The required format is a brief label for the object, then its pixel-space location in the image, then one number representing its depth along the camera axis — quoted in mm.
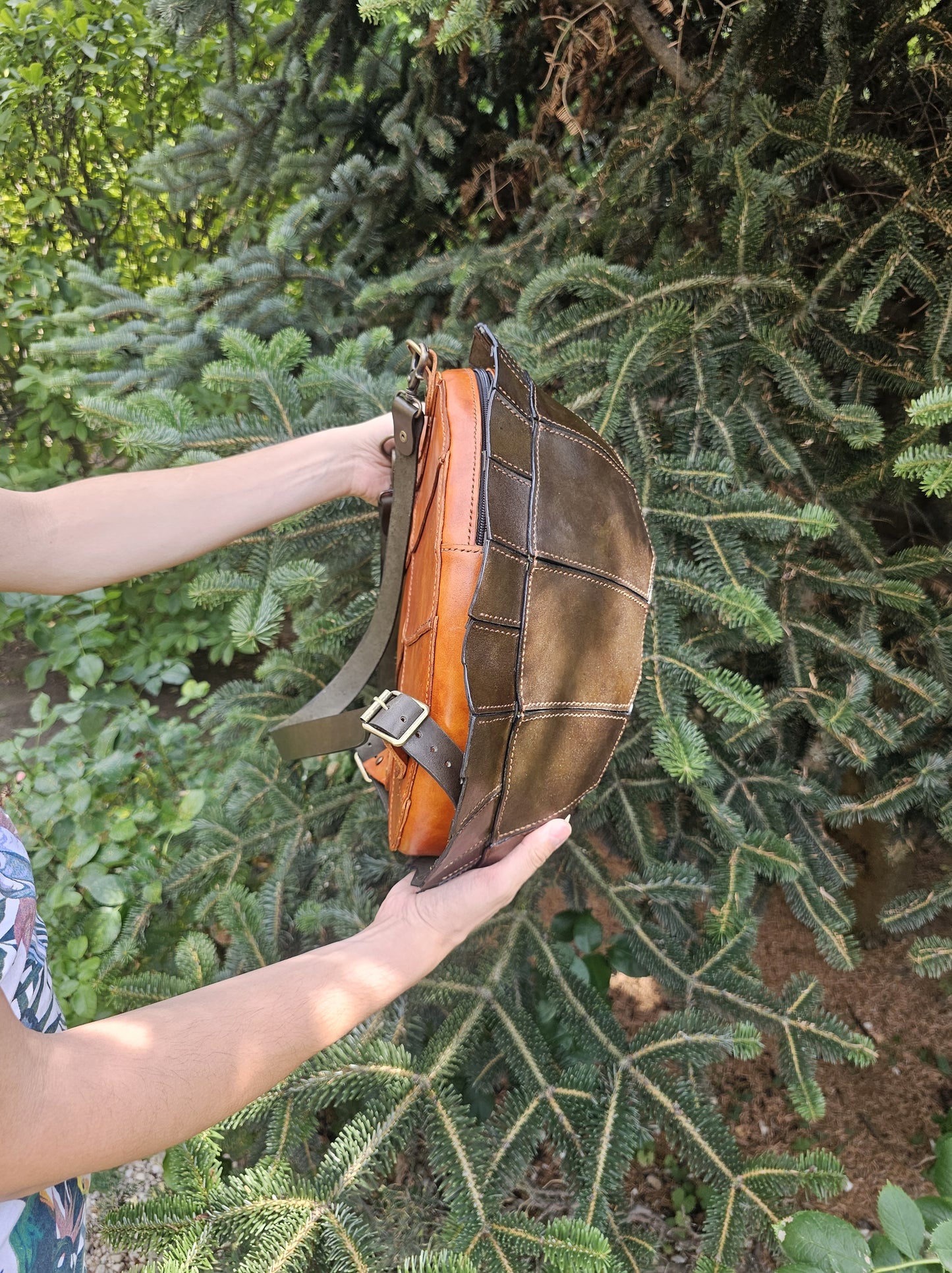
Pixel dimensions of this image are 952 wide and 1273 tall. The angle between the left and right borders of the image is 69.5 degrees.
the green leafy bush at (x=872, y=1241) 819
